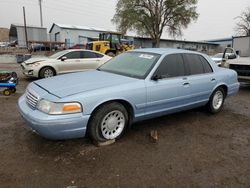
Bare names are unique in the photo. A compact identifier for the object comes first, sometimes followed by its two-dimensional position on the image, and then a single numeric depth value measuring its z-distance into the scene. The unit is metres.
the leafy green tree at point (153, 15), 39.19
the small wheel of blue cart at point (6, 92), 6.77
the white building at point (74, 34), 46.03
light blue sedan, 3.11
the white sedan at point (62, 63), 9.38
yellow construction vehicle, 19.17
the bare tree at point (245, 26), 43.93
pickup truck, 8.04
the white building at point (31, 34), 43.42
